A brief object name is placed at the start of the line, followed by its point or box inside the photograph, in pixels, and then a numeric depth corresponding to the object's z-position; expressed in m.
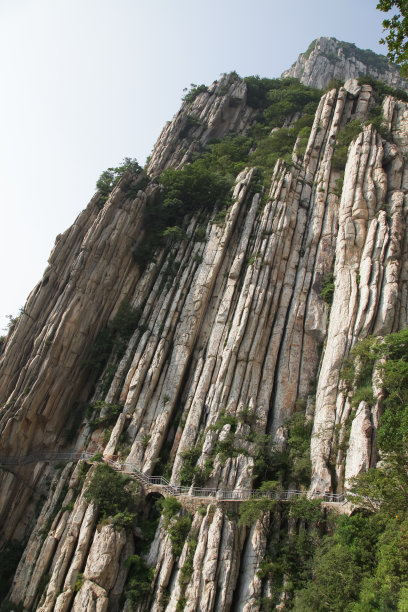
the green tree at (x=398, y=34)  12.27
